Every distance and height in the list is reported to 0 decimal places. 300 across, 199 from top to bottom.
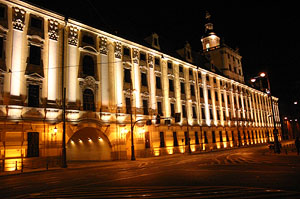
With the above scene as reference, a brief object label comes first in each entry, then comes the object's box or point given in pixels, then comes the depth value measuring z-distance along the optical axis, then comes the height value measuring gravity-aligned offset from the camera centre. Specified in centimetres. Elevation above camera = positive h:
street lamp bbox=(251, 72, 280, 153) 2966 -174
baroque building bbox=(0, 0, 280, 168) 2309 +560
